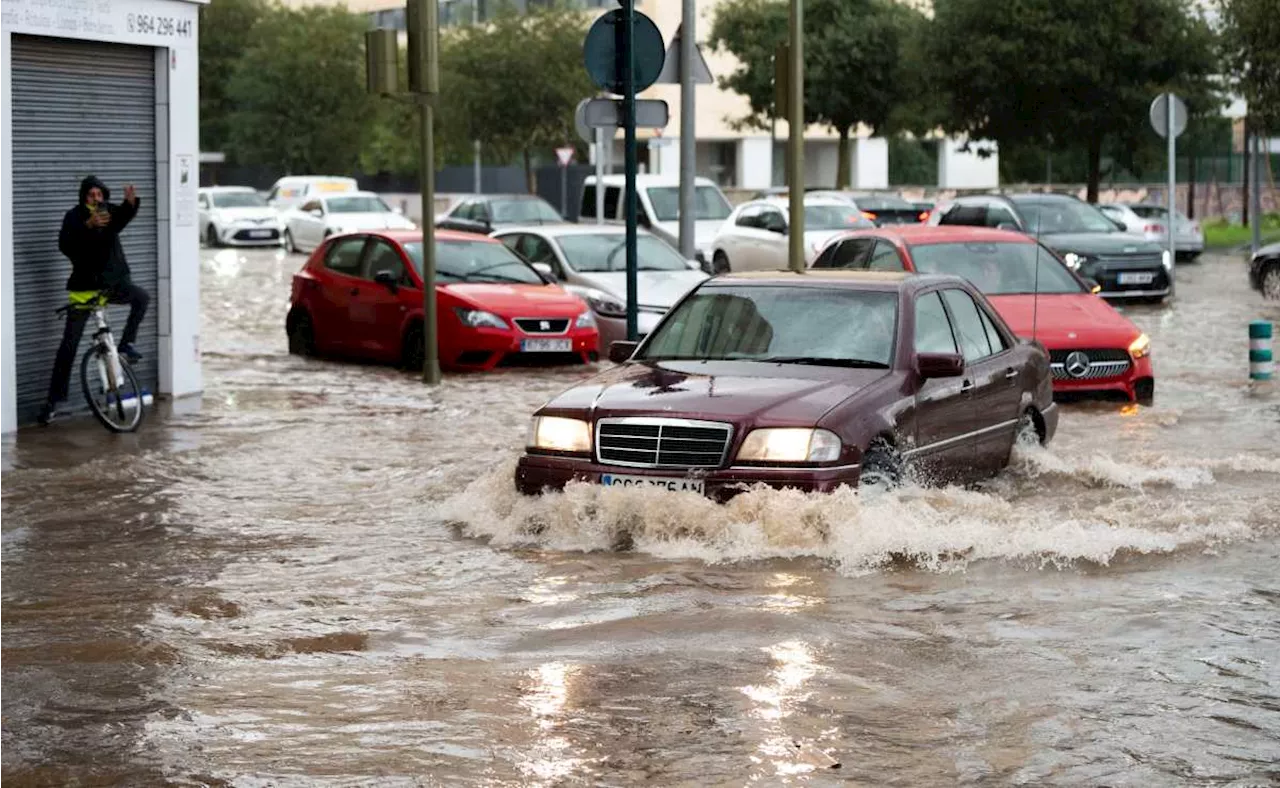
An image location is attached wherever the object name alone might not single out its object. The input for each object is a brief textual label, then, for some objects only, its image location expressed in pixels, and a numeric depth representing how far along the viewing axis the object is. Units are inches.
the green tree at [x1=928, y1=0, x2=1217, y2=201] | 1962.4
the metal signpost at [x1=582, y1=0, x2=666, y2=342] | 605.3
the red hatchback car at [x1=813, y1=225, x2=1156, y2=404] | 717.3
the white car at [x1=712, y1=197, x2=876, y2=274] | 1304.1
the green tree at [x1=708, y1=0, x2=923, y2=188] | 2487.7
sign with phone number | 700.0
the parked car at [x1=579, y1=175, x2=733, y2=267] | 1341.0
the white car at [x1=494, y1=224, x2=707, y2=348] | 904.9
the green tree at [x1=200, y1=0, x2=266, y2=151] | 3538.4
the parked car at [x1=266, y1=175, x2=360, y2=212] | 2385.6
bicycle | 634.8
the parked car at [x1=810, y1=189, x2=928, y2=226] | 1616.6
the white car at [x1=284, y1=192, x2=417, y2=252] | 1952.5
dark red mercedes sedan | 424.2
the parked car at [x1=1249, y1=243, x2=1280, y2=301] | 1194.0
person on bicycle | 636.1
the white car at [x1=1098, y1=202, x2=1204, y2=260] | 1752.0
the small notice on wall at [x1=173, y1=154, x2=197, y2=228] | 735.1
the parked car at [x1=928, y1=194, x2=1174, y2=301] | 1224.8
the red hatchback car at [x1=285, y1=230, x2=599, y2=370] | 848.3
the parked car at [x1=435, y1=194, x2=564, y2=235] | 1598.2
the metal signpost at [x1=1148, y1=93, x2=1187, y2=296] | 1270.9
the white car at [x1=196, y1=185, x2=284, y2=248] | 2148.1
